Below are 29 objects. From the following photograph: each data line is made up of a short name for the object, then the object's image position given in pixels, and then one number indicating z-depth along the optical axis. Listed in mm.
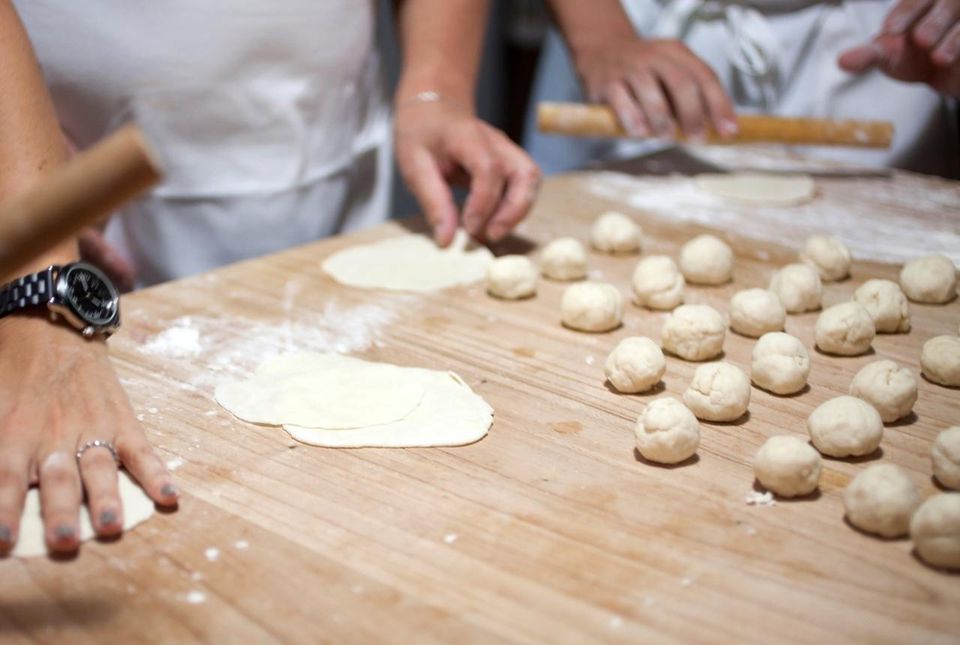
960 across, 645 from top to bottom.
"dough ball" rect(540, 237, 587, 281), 912
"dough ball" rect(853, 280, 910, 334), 822
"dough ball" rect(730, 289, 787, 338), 818
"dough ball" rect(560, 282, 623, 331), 826
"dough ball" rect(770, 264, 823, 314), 852
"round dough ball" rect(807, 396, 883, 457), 682
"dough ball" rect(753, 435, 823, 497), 648
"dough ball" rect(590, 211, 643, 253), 955
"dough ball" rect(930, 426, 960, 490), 657
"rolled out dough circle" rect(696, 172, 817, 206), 1062
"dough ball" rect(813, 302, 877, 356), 788
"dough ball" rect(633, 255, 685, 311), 862
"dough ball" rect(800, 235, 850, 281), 904
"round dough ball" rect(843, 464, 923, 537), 623
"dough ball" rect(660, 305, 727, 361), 787
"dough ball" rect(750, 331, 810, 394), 744
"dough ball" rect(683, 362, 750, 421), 718
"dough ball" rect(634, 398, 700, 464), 674
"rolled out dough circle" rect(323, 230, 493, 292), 905
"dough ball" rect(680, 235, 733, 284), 895
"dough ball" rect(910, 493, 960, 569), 603
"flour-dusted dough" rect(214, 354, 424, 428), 723
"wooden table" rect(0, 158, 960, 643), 585
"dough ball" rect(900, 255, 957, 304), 867
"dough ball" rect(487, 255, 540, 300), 876
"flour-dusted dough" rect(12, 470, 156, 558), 619
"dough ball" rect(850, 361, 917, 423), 713
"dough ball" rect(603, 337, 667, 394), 745
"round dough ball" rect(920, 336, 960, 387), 755
